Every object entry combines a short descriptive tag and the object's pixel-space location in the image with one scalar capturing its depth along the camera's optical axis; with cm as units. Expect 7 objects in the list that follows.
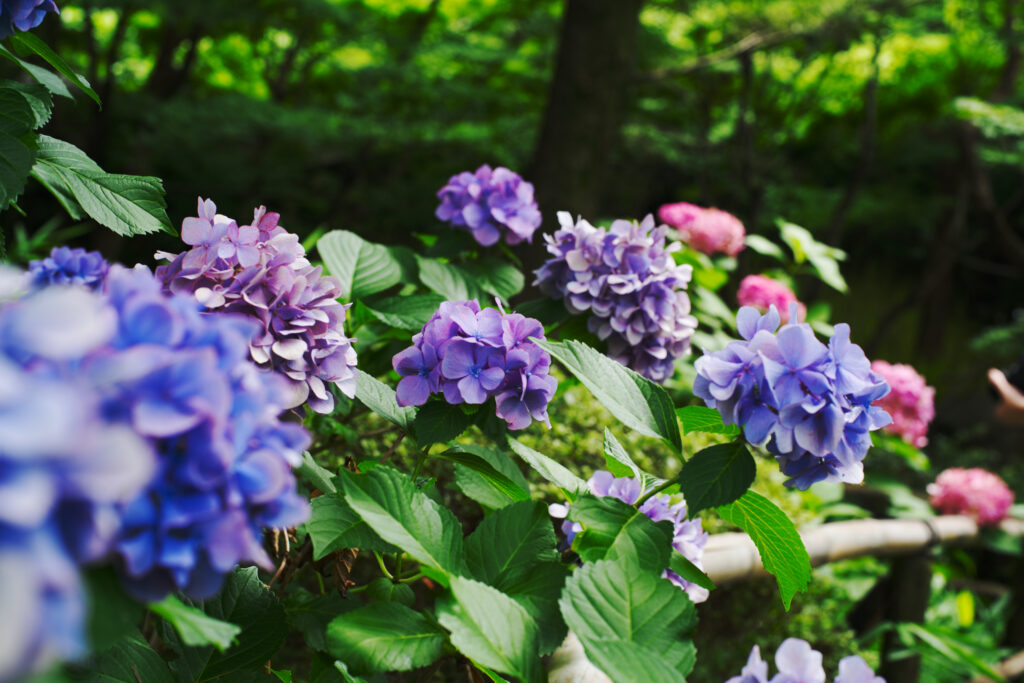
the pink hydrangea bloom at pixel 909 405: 250
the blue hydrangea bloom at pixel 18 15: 76
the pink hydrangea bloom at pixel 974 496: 245
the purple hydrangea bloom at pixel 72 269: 75
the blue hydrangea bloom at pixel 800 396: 61
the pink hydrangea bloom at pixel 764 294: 211
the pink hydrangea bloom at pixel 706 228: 215
